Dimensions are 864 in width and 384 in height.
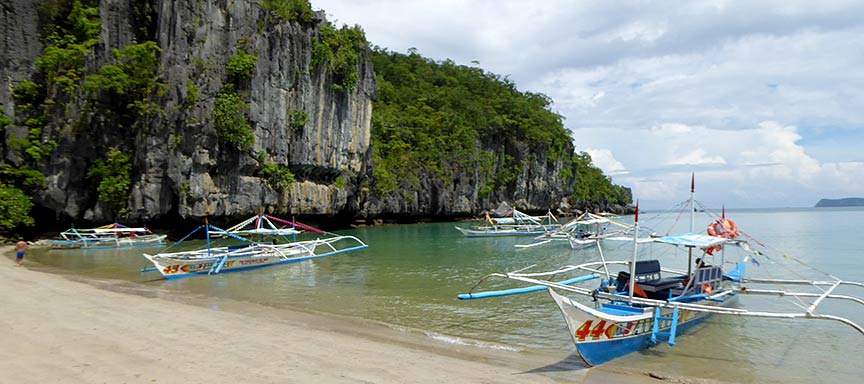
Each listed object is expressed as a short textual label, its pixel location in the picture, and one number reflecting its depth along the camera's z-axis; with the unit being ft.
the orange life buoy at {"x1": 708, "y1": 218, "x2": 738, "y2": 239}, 38.34
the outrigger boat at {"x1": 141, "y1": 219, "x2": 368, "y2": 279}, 57.67
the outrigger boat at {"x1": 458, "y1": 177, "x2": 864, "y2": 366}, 26.81
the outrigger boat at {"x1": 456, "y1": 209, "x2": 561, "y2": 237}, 132.16
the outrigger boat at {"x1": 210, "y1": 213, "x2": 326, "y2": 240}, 73.10
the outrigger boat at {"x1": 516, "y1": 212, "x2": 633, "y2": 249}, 100.69
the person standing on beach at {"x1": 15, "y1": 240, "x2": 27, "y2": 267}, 61.87
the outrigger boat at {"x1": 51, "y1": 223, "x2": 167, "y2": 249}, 91.49
